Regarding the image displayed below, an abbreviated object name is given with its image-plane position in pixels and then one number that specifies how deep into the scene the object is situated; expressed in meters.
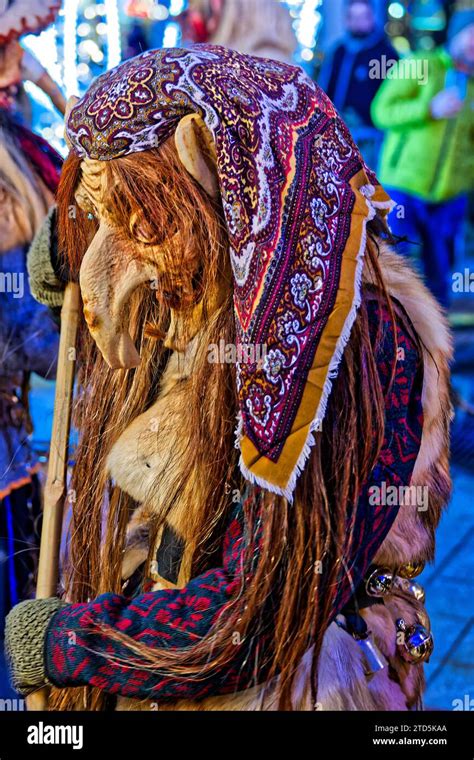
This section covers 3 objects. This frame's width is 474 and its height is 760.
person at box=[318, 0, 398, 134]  4.46
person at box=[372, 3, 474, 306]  4.41
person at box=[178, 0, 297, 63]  4.39
